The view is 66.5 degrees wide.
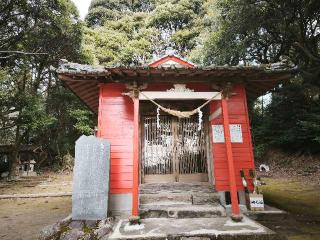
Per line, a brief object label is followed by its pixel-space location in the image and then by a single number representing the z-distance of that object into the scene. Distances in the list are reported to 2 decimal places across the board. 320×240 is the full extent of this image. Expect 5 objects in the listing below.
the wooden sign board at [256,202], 7.07
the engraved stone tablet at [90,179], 6.33
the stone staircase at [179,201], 6.96
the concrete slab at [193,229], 5.27
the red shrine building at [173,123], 7.05
